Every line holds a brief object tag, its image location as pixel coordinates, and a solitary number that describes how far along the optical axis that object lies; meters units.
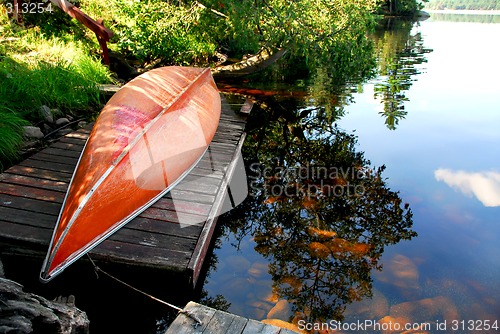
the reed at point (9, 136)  4.93
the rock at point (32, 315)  1.97
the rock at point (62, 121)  6.18
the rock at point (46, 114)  6.03
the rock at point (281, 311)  3.58
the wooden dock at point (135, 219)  3.19
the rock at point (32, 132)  5.47
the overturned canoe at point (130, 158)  3.12
